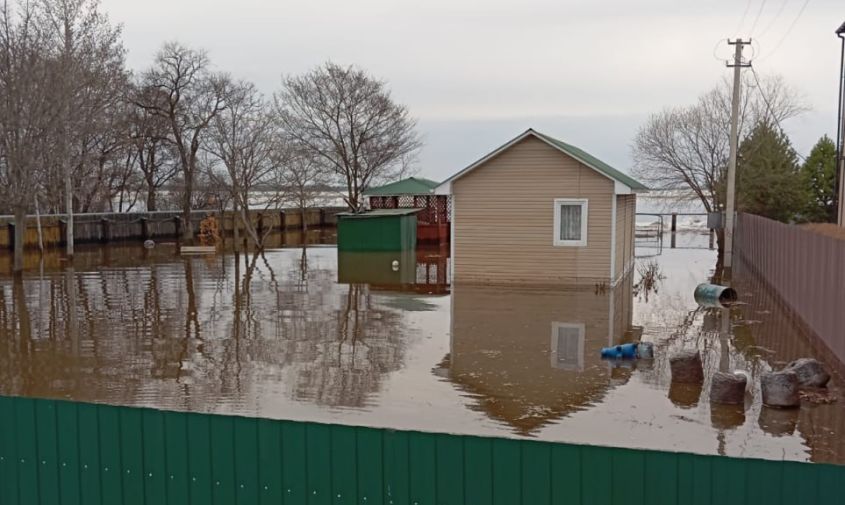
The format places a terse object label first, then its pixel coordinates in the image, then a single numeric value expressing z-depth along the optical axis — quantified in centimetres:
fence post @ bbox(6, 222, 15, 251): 3591
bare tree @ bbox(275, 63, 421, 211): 4956
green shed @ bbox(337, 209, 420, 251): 3416
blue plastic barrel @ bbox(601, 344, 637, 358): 1327
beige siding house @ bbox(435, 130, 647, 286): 2248
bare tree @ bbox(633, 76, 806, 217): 4266
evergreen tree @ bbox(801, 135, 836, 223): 3809
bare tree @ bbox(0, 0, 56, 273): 2636
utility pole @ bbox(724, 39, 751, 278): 2669
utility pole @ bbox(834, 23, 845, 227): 2927
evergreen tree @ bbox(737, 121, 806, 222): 3634
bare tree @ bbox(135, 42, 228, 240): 4331
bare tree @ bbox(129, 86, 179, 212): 4538
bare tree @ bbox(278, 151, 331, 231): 4297
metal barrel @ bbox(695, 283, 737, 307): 1948
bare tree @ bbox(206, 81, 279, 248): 3912
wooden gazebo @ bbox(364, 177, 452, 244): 4050
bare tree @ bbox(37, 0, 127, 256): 2859
